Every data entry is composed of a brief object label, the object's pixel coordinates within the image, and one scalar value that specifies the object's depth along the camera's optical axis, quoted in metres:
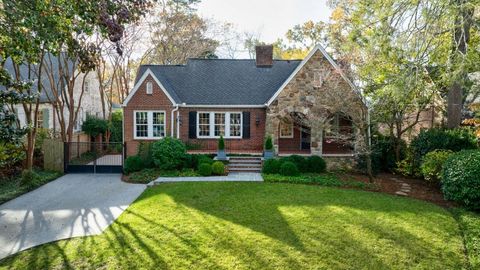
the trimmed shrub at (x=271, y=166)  14.56
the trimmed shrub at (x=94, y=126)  22.55
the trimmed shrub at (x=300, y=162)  14.91
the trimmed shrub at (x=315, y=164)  14.98
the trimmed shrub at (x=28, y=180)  12.74
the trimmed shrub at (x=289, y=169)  14.06
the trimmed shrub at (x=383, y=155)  15.19
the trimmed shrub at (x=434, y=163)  11.60
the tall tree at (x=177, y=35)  28.48
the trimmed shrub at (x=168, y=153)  14.82
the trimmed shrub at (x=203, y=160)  14.74
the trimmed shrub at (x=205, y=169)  14.10
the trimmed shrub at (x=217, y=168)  14.32
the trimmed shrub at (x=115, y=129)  24.05
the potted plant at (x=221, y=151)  15.60
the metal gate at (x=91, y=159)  15.83
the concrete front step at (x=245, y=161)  15.83
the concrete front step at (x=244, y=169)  15.26
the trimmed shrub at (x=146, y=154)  15.60
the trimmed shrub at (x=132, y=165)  15.13
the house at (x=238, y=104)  16.30
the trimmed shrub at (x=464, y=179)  9.23
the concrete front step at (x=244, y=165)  15.58
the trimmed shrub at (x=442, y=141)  12.52
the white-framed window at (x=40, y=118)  19.93
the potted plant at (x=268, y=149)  15.66
